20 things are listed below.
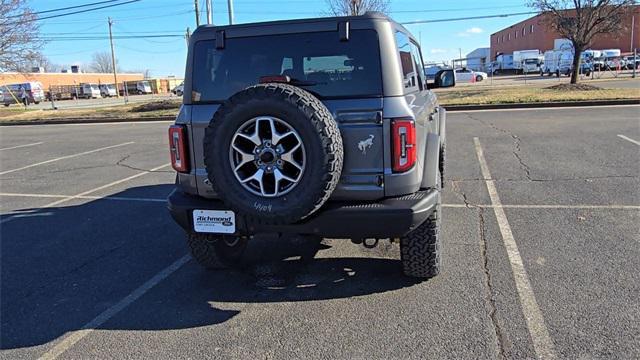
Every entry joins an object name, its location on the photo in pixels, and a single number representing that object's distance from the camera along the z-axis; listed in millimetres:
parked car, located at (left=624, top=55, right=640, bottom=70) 48400
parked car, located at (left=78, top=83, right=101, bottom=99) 66375
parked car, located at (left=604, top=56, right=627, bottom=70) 47875
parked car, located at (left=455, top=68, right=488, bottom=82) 45259
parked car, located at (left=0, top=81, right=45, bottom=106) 52988
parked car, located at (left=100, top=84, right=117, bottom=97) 70625
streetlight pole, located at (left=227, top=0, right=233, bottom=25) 27438
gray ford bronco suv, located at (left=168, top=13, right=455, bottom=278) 3154
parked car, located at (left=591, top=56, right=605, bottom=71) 46125
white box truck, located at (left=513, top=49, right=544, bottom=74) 56312
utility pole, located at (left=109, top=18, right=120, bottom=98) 67431
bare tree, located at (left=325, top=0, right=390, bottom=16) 23744
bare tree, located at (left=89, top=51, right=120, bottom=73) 138875
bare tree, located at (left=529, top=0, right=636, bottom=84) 21469
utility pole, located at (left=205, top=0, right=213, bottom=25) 26688
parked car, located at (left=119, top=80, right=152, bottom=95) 75812
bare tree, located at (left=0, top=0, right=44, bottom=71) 29328
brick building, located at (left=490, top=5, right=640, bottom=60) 65688
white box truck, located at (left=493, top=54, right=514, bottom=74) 66575
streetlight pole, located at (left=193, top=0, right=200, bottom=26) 27750
